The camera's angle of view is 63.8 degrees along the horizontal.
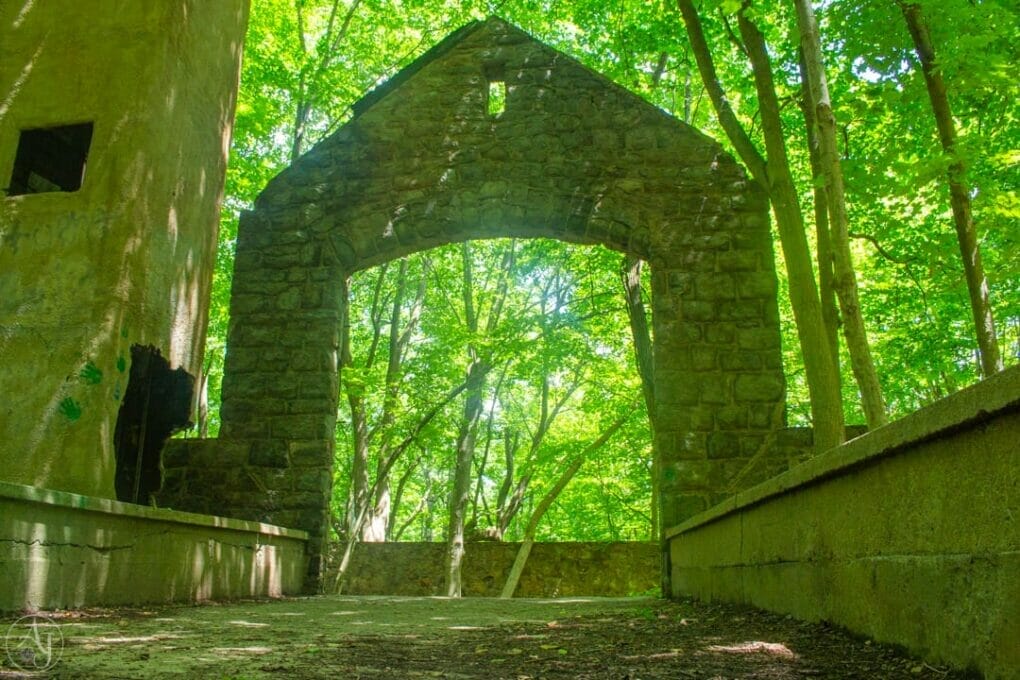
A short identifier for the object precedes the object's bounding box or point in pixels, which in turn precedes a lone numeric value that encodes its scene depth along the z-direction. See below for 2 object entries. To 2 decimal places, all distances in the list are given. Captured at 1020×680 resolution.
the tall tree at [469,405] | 11.68
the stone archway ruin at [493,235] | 7.24
